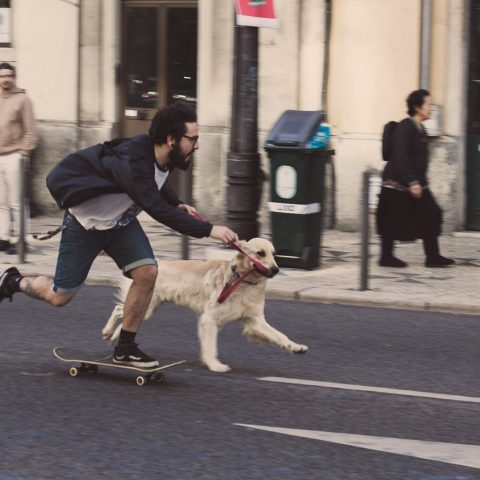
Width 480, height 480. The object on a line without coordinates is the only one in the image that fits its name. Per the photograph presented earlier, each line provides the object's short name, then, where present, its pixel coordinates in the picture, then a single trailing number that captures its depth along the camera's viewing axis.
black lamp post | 11.60
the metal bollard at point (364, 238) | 10.79
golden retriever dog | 7.22
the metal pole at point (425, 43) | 14.77
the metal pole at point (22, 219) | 12.12
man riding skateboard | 6.68
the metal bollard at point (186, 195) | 11.66
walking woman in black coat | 11.82
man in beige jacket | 12.79
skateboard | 7.07
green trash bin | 11.74
